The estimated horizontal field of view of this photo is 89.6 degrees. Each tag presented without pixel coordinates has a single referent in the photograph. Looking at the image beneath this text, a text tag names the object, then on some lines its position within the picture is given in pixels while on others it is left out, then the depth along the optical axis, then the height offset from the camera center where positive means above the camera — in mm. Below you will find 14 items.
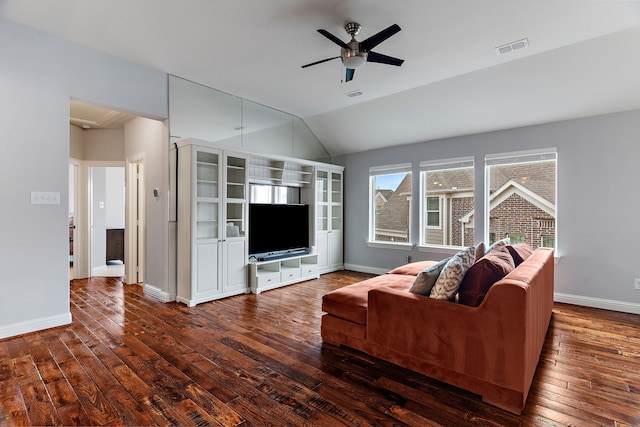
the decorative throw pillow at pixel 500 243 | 3295 -334
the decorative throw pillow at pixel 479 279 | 2129 -458
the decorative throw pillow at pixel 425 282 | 2387 -527
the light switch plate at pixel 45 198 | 3119 +122
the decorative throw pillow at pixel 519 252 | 2995 -405
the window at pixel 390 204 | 5711 +131
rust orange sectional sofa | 1903 -838
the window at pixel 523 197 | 4363 +206
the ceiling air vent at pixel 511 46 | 3122 +1642
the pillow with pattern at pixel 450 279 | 2225 -471
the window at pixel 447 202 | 5051 +149
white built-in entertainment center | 4078 -171
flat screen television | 4832 -273
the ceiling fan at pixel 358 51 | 2635 +1392
